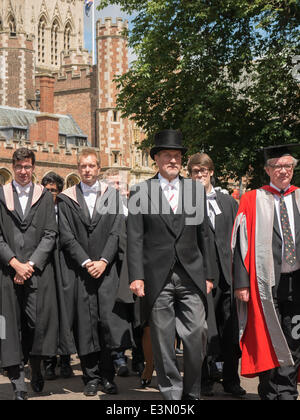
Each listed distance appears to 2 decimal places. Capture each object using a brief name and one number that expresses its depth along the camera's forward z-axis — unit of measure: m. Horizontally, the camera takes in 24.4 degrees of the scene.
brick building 45.72
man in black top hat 5.30
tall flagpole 50.07
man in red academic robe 5.29
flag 59.01
